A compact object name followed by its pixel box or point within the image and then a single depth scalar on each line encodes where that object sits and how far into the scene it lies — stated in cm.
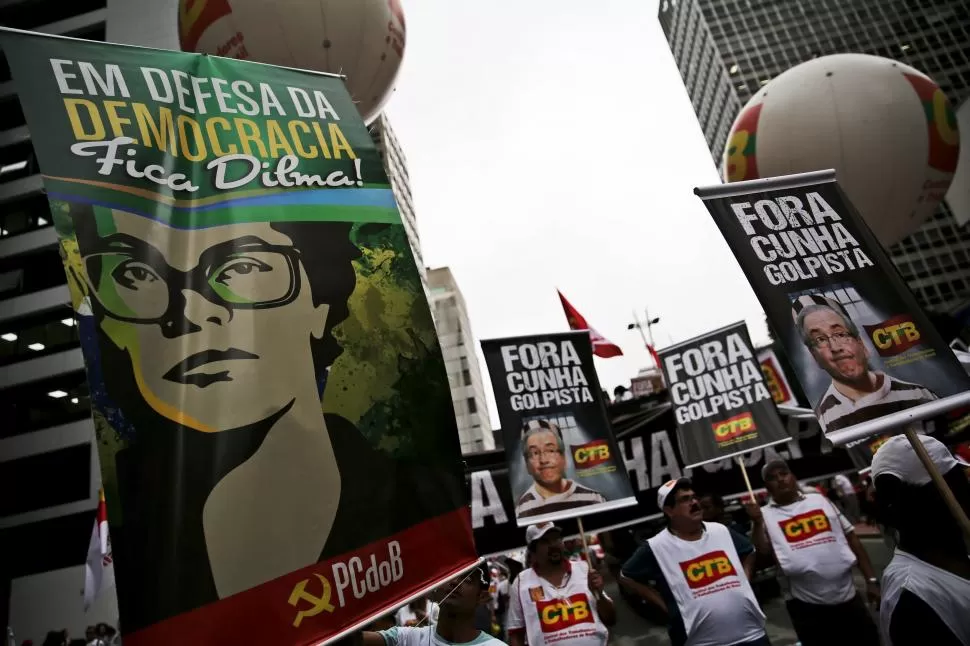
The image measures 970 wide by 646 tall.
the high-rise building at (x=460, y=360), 6562
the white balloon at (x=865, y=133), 570
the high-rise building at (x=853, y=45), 7631
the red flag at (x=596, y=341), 1132
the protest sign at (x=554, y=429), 627
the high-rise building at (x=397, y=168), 6159
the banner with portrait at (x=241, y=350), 146
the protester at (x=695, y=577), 407
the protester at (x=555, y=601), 456
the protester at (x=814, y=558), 473
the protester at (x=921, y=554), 251
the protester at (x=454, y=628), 303
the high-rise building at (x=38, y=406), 2492
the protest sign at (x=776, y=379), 873
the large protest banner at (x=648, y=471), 795
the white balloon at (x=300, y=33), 422
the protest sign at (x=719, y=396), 690
